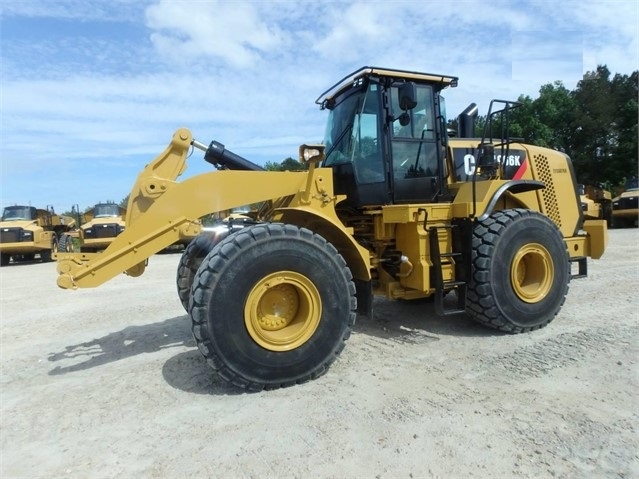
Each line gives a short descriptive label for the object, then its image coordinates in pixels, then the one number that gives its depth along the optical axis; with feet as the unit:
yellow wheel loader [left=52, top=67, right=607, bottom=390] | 11.91
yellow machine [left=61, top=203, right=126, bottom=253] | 59.98
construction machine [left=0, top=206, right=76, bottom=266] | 57.11
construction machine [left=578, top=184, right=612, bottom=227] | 67.77
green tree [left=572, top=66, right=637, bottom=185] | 99.04
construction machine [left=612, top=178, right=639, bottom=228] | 70.39
